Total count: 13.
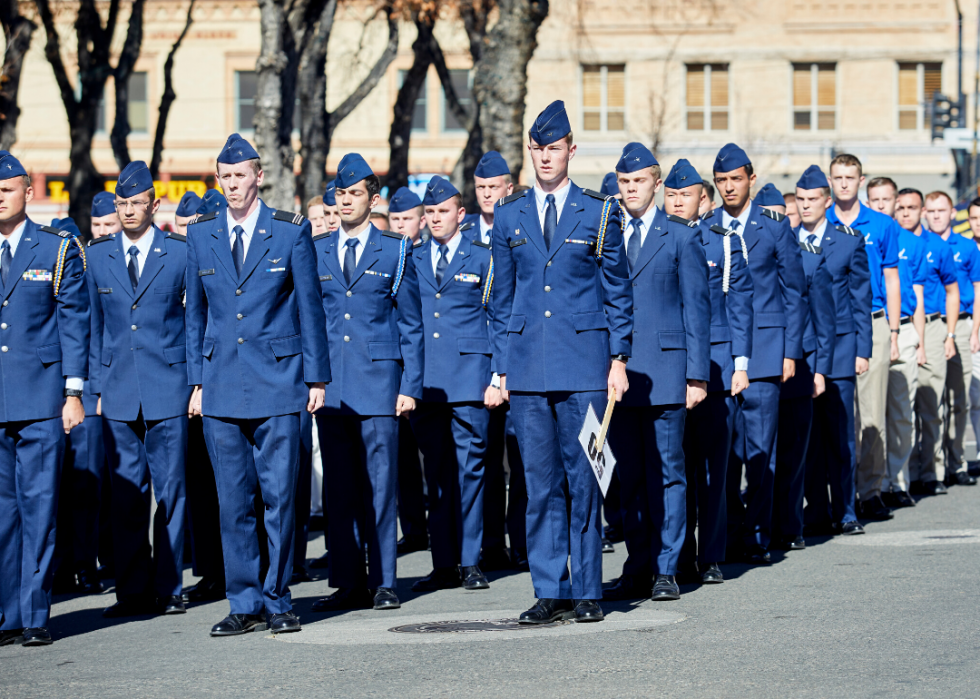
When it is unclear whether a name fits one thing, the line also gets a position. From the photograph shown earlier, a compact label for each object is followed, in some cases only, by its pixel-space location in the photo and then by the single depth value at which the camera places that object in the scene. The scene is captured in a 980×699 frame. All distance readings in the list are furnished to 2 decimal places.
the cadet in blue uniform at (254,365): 15.44
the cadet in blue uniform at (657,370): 16.63
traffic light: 65.12
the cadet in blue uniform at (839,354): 21.69
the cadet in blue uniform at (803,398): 20.45
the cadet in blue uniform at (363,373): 17.18
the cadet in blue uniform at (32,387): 15.53
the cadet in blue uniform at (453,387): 18.64
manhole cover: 14.93
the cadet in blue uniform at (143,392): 17.03
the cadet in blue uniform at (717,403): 17.72
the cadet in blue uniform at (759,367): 19.35
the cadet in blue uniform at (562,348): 15.04
